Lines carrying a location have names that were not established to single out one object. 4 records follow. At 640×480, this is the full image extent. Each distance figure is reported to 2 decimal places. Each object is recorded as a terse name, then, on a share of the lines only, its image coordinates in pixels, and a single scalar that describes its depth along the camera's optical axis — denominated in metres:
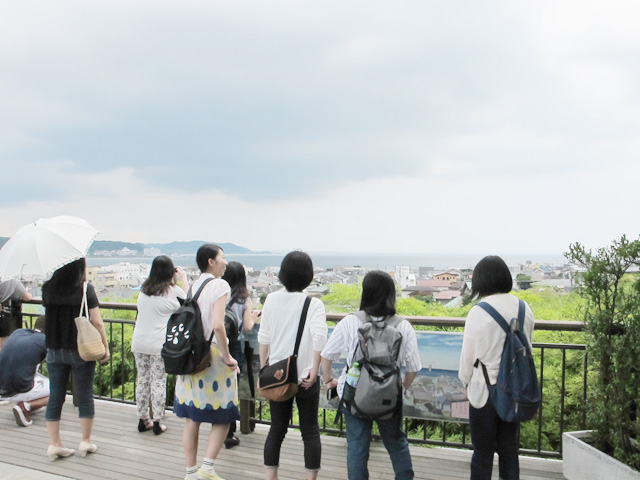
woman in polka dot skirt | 3.31
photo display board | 3.78
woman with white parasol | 3.49
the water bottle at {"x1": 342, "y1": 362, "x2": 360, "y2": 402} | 2.68
